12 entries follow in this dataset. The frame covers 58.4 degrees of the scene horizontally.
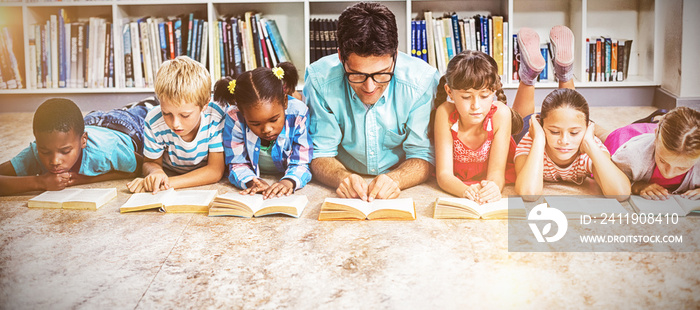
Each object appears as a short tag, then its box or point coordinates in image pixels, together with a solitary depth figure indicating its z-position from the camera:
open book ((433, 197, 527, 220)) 1.92
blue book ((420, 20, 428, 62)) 3.73
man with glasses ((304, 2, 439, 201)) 2.07
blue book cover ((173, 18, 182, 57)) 3.77
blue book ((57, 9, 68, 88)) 3.80
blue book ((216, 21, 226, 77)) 3.76
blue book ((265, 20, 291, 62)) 3.77
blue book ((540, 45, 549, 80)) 3.70
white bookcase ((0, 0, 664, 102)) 3.67
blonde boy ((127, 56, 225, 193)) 2.19
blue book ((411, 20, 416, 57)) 3.74
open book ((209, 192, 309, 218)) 2.03
